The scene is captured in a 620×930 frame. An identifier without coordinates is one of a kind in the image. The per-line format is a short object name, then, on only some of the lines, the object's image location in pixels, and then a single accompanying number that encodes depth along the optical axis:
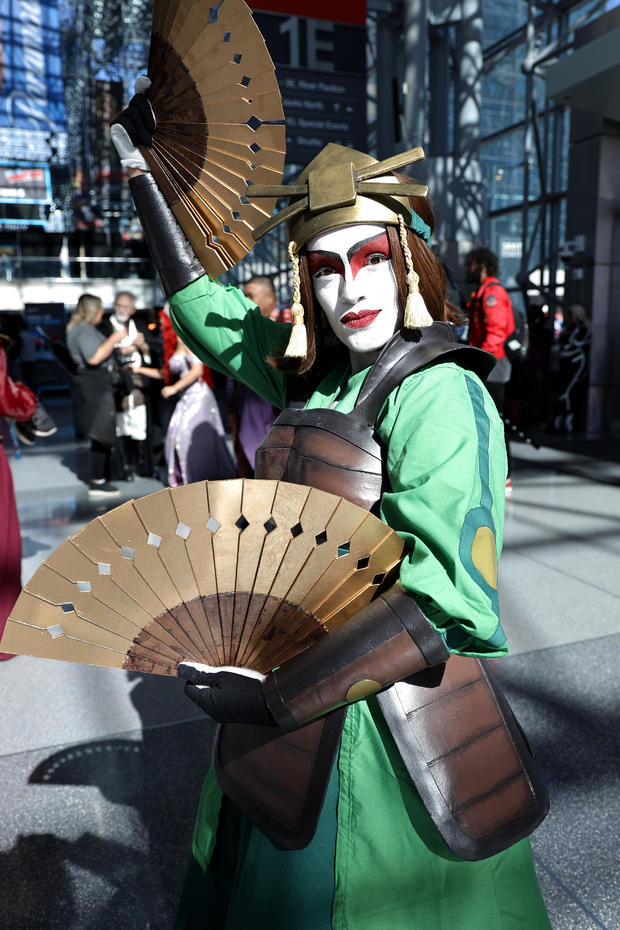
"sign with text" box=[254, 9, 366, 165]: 5.98
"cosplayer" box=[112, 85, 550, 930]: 0.97
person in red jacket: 5.50
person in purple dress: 4.57
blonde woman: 6.17
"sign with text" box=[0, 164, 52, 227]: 15.01
